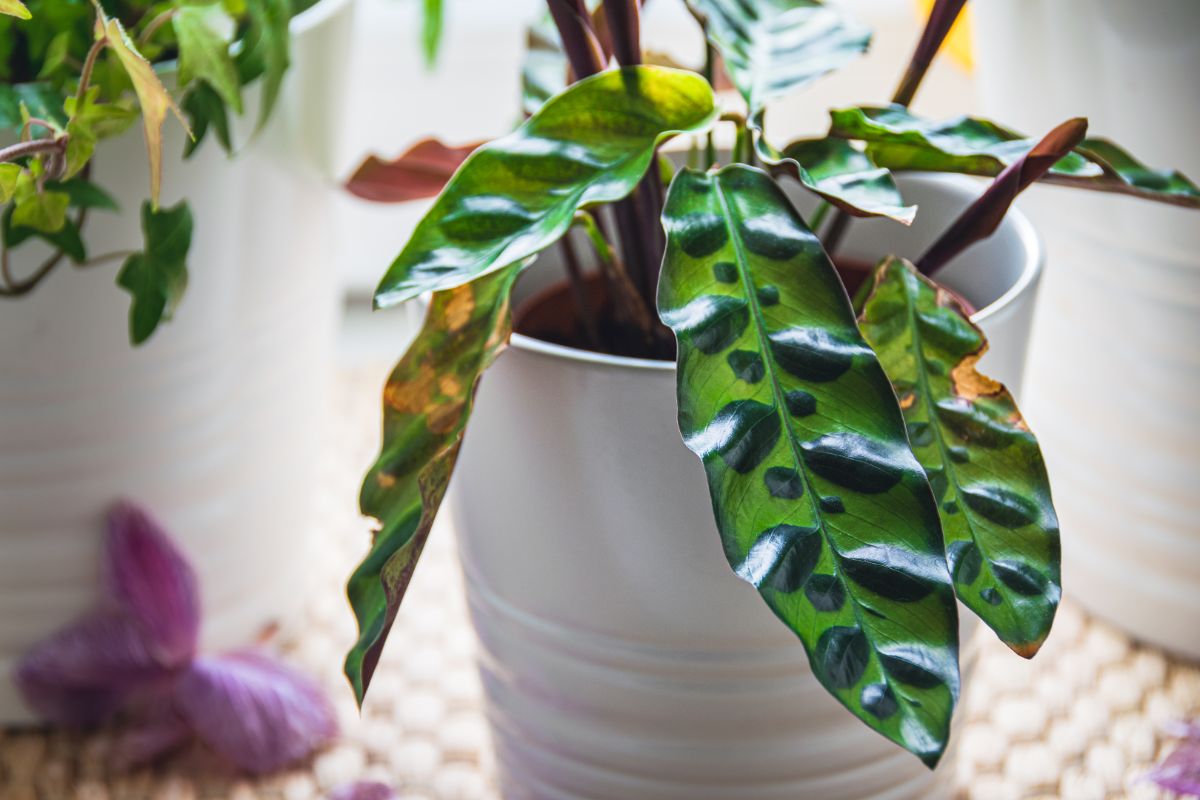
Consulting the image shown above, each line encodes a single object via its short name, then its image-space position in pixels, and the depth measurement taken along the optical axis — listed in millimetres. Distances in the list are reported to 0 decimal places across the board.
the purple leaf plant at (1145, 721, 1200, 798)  822
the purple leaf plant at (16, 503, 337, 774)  876
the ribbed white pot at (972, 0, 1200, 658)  835
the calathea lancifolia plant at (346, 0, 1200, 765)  673
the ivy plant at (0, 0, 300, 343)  749
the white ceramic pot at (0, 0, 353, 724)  838
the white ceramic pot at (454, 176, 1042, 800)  730
